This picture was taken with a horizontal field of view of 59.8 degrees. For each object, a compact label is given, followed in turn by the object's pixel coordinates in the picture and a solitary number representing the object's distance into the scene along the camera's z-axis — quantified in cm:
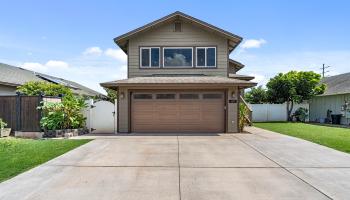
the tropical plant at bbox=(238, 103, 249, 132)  1711
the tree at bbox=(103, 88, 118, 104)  3588
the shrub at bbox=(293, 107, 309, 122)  2806
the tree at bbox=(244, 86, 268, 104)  3237
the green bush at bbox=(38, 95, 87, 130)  1443
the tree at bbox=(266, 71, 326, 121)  2748
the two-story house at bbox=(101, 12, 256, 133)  1627
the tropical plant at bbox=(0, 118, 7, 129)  1415
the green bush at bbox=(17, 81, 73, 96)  1850
